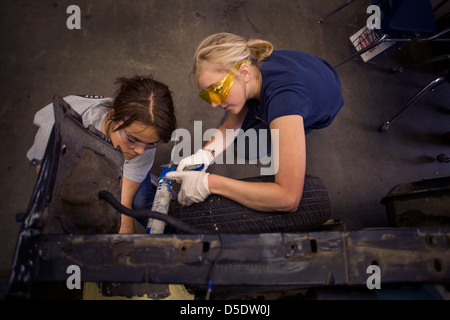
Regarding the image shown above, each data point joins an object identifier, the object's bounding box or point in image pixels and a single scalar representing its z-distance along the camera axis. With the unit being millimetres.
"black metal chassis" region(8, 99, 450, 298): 670
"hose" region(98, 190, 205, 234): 762
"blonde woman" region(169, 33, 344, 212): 1105
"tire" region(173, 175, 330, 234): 1129
